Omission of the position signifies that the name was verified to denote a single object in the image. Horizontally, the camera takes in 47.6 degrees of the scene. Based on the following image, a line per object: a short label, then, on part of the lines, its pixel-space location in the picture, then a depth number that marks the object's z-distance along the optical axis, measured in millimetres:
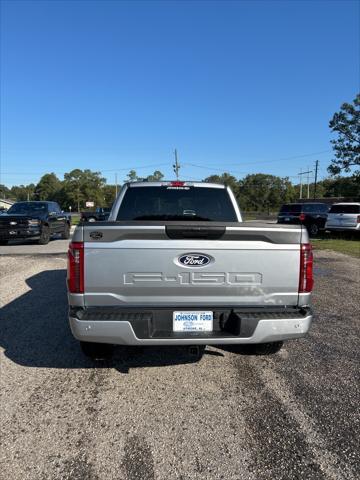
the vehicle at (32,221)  14906
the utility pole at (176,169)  56281
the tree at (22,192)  162775
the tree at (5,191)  174350
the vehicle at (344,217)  19484
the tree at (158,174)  113550
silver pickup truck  3346
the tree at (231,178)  112956
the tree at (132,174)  107469
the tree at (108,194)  124812
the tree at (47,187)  142112
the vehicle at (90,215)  31409
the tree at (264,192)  103188
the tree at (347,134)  41500
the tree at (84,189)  114250
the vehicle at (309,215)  22953
